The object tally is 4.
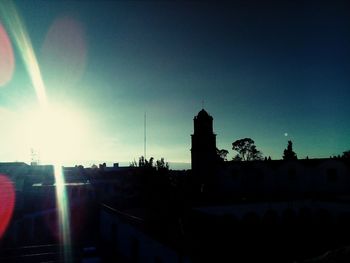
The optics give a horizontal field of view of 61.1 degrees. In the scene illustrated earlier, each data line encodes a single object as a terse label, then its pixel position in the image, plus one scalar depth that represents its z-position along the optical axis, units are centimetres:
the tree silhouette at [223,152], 8217
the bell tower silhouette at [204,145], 3872
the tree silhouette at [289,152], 7281
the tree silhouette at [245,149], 7794
